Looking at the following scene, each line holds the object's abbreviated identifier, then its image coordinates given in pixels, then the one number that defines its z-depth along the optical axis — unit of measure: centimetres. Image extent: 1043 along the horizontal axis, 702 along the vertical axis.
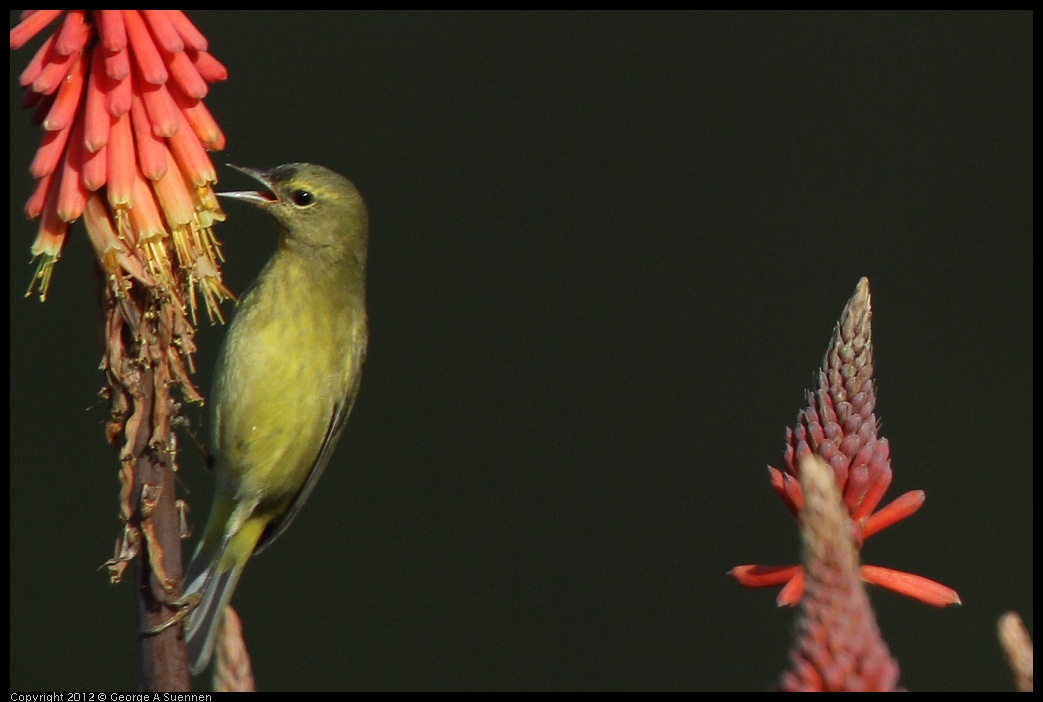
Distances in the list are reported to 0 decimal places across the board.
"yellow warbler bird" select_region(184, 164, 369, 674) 618
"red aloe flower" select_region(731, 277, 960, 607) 332
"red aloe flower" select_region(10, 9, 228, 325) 404
